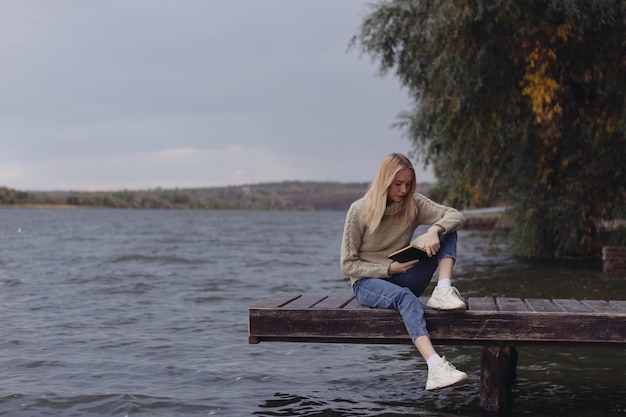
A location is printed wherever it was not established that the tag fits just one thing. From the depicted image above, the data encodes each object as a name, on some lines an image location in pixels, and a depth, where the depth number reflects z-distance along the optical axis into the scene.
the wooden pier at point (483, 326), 6.00
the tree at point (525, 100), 15.68
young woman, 6.11
